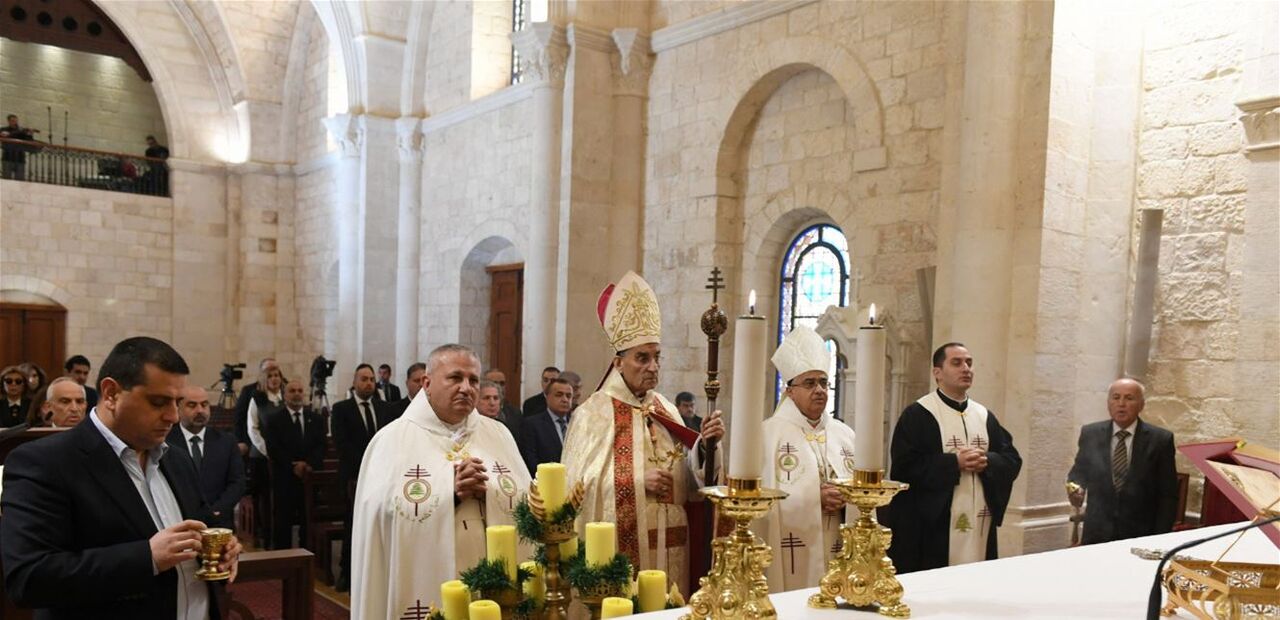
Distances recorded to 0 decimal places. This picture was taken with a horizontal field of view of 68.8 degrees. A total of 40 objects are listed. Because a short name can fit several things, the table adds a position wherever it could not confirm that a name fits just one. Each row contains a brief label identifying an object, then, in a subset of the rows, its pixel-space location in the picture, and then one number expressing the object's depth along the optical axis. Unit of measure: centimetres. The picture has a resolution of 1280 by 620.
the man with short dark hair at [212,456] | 547
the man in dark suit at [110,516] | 237
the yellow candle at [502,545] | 212
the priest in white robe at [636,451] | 384
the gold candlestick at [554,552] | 211
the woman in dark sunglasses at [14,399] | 706
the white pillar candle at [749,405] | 146
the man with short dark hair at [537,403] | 845
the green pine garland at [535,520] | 211
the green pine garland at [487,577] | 207
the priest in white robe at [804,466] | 420
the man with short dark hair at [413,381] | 779
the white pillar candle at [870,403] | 162
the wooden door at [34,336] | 1567
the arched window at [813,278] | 846
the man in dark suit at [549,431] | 638
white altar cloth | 163
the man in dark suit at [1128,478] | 508
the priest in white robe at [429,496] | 363
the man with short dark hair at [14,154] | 1600
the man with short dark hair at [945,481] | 470
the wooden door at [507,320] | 1288
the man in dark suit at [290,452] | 773
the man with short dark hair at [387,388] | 1054
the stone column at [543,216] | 1003
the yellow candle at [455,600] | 205
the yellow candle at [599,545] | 212
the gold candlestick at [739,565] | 145
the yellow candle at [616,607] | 192
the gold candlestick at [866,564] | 161
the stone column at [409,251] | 1410
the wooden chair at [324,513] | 694
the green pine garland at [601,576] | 208
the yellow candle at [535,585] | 217
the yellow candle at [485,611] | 193
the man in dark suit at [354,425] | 679
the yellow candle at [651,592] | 214
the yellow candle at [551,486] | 211
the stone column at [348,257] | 1435
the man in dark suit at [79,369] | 852
